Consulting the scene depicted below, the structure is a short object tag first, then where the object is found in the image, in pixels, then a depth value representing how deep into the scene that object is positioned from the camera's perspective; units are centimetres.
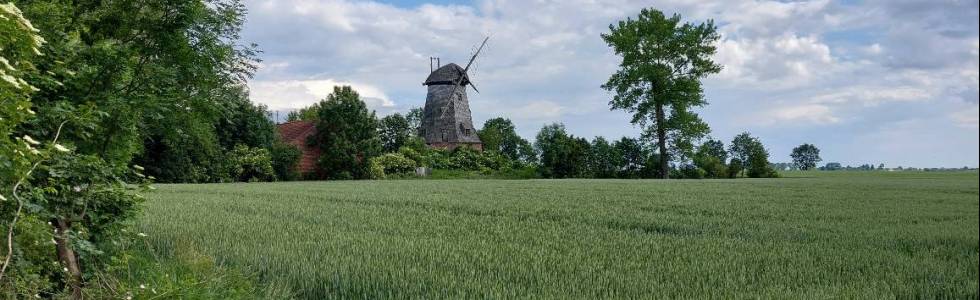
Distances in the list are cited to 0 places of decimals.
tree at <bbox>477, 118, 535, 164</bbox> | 9088
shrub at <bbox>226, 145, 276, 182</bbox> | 4684
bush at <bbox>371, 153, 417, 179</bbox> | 5350
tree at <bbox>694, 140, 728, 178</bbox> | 4934
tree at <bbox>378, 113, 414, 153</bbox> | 6538
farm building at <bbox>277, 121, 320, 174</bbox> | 5241
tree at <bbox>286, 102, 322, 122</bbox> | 9425
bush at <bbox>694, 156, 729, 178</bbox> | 5288
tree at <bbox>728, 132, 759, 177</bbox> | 8381
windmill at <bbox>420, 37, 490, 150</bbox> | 7169
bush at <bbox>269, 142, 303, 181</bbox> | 4925
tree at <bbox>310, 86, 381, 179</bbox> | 5075
